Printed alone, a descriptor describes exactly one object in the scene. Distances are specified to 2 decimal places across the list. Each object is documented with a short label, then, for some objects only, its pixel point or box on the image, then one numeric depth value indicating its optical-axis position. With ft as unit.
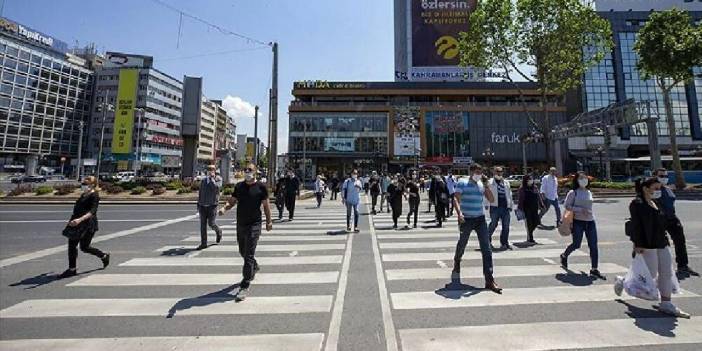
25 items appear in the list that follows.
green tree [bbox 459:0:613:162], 83.97
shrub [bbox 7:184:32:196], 70.74
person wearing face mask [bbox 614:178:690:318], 13.83
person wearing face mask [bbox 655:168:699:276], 19.39
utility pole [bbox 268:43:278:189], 67.15
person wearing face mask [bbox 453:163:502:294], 17.06
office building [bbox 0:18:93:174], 211.00
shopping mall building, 202.08
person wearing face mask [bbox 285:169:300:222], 43.37
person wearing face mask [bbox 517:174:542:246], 28.48
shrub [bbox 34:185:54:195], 71.05
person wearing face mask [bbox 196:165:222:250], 26.84
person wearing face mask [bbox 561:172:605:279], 19.31
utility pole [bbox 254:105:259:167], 102.24
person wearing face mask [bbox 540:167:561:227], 34.14
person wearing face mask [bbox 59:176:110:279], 19.02
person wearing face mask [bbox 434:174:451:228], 38.29
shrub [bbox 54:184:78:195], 71.97
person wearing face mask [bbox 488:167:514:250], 26.21
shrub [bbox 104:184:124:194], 73.72
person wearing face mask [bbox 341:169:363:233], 34.09
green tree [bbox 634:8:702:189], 84.58
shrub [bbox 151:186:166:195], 73.95
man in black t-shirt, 16.58
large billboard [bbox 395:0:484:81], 203.10
